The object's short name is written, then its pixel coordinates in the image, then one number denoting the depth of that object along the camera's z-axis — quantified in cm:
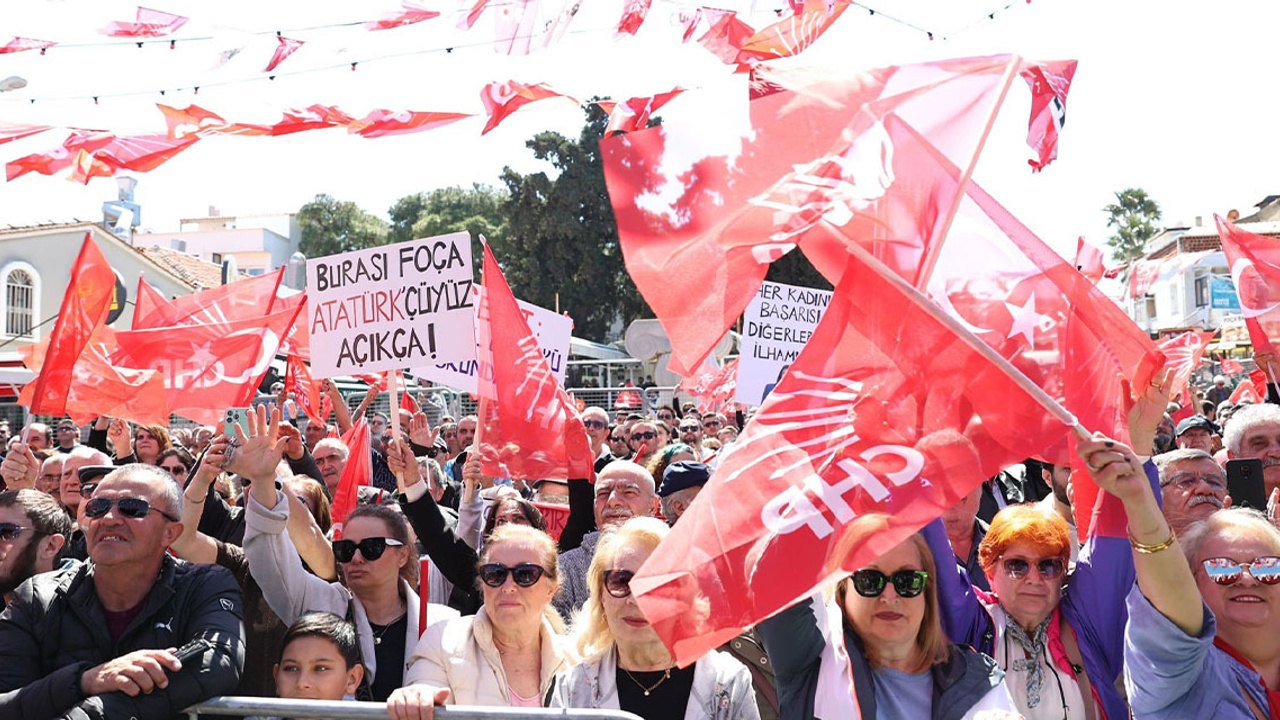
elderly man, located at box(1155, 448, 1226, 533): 489
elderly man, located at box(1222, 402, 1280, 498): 628
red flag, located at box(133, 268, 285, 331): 927
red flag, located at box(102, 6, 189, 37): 786
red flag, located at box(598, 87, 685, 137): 869
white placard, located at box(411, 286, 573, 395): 954
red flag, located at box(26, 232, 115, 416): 816
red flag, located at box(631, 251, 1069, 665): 286
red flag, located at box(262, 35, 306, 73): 812
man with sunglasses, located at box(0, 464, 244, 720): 352
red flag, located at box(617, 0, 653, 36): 805
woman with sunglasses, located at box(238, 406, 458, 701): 446
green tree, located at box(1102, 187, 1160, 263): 6638
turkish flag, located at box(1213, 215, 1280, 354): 685
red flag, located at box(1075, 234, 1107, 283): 1158
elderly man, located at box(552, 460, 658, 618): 552
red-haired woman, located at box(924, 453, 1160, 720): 342
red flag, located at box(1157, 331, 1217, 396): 732
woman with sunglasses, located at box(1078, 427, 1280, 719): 286
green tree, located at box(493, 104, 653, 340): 3897
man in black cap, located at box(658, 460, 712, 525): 575
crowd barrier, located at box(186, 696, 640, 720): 328
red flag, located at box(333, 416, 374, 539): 726
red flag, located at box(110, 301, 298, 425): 790
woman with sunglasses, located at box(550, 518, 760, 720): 363
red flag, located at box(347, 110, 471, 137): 861
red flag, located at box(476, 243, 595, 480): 704
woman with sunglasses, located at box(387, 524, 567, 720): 409
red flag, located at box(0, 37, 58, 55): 780
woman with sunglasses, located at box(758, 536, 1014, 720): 314
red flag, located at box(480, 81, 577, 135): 868
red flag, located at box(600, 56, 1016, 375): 318
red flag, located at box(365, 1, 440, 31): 770
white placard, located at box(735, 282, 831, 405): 1024
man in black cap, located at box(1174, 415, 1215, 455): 775
